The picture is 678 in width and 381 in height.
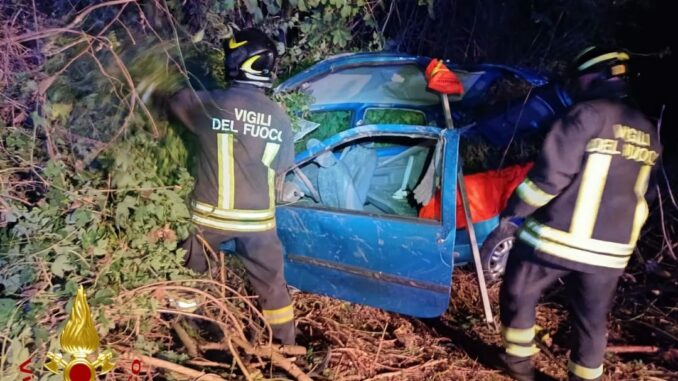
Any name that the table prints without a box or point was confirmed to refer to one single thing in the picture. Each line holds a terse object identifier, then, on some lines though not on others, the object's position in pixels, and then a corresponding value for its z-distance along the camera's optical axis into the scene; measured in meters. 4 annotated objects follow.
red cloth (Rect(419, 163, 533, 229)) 4.19
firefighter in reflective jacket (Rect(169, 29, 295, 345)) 3.21
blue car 3.54
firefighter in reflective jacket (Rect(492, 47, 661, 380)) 2.95
